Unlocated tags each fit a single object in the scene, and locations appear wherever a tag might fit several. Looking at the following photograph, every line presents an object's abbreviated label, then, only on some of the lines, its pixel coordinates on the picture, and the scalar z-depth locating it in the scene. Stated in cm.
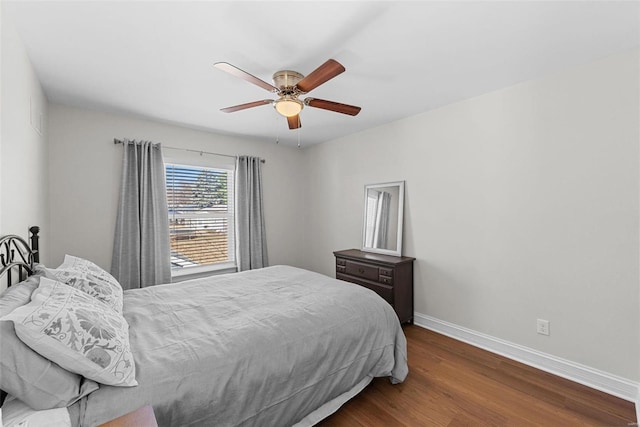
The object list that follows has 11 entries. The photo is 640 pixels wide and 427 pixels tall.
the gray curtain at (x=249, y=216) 402
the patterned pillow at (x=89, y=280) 168
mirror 340
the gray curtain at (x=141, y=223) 312
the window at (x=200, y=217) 361
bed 114
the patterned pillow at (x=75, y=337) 101
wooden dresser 306
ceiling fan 181
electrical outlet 232
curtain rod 312
